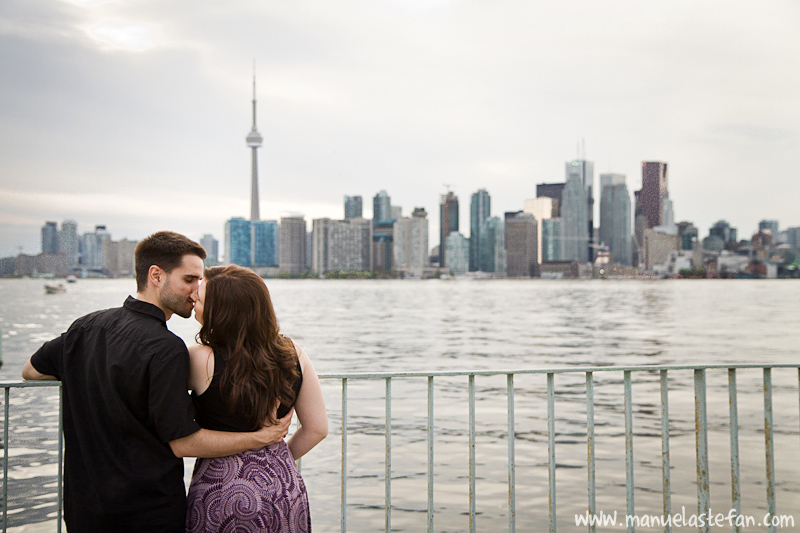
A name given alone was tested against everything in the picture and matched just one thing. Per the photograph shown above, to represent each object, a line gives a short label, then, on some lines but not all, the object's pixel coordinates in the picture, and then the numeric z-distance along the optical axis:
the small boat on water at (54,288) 121.69
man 2.57
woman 2.66
